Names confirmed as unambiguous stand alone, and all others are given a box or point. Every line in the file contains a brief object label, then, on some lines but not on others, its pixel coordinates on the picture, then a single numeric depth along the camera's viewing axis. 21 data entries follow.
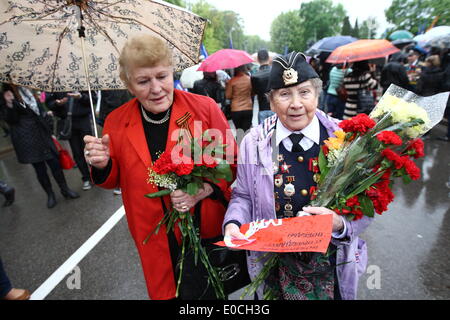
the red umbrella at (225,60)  5.37
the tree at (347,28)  39.34
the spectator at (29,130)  4.27
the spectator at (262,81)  5.49
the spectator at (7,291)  2.54
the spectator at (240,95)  5.86
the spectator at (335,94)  6.69
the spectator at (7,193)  4.99
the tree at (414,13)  17.89
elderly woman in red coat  1.62
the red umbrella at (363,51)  5.34
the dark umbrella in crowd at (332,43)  7.73
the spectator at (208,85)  5.99
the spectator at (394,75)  6.01
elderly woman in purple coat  1.52
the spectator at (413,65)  8.88
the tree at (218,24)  32.04
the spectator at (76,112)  4.94
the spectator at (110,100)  5.09
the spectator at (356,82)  5.16
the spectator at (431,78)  6.67
